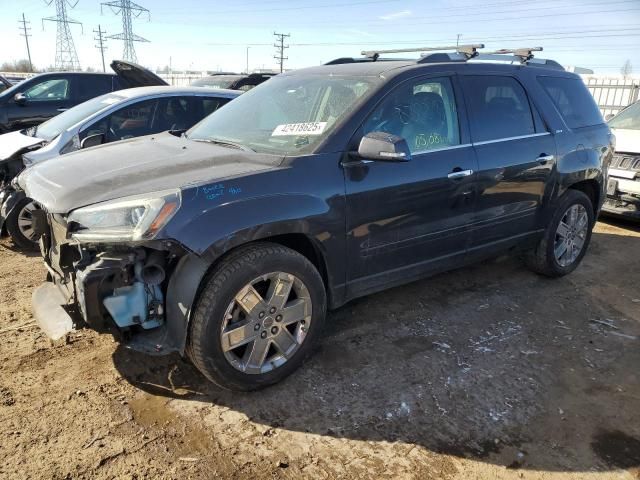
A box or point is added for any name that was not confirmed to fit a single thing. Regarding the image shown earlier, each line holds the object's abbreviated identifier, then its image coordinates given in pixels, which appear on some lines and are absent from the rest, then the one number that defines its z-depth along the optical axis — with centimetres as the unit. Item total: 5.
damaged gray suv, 258
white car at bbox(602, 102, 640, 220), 652
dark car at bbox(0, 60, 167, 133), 827
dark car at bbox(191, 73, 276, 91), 978
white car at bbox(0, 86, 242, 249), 504
